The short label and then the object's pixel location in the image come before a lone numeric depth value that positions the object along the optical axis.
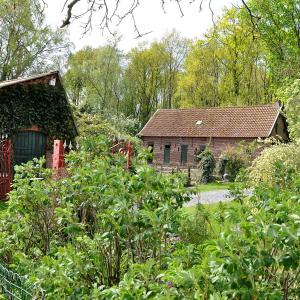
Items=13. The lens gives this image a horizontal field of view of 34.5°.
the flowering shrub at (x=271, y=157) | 13.59
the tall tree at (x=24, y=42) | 35.66
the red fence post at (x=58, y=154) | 12.95
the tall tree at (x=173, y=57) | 50.54
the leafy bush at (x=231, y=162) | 28.63
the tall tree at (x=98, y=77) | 49.34
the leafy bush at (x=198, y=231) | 4.67
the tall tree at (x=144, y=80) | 51.47
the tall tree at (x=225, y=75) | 42.72
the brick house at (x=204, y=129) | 35.66
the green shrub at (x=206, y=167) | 27.89
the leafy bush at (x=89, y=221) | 3.27
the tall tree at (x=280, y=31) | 31.69
